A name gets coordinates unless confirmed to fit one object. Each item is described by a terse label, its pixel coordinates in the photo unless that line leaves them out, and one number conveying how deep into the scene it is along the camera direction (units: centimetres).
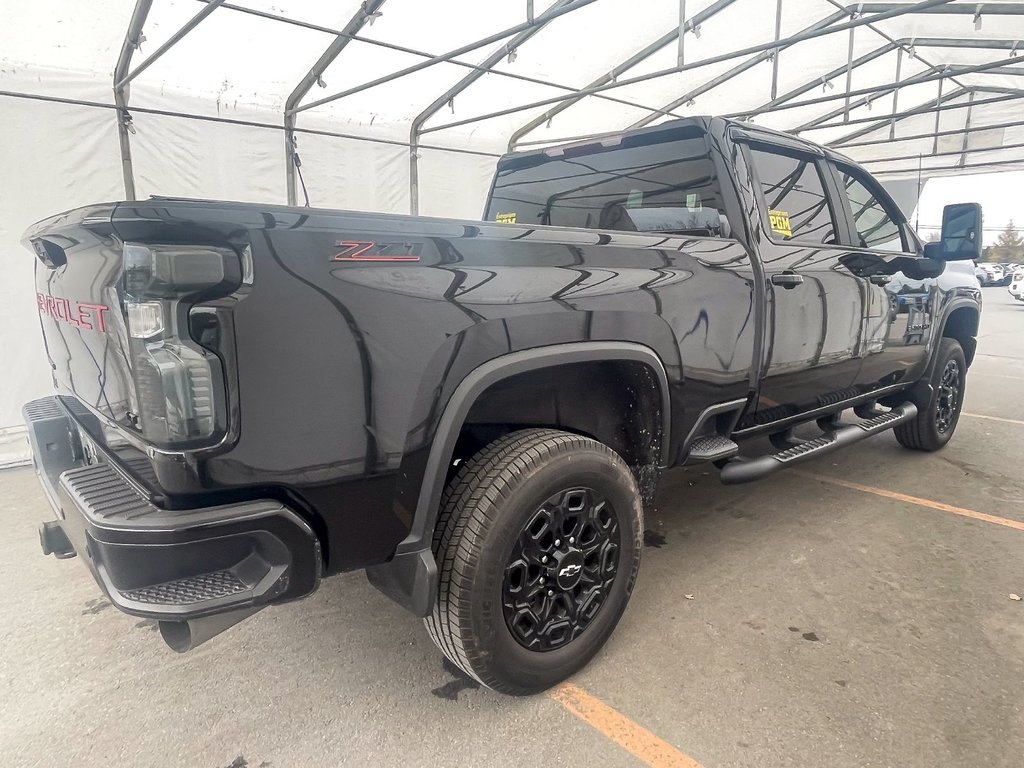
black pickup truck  138
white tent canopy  546
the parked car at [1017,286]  2038
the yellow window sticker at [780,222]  296
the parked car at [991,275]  3168
